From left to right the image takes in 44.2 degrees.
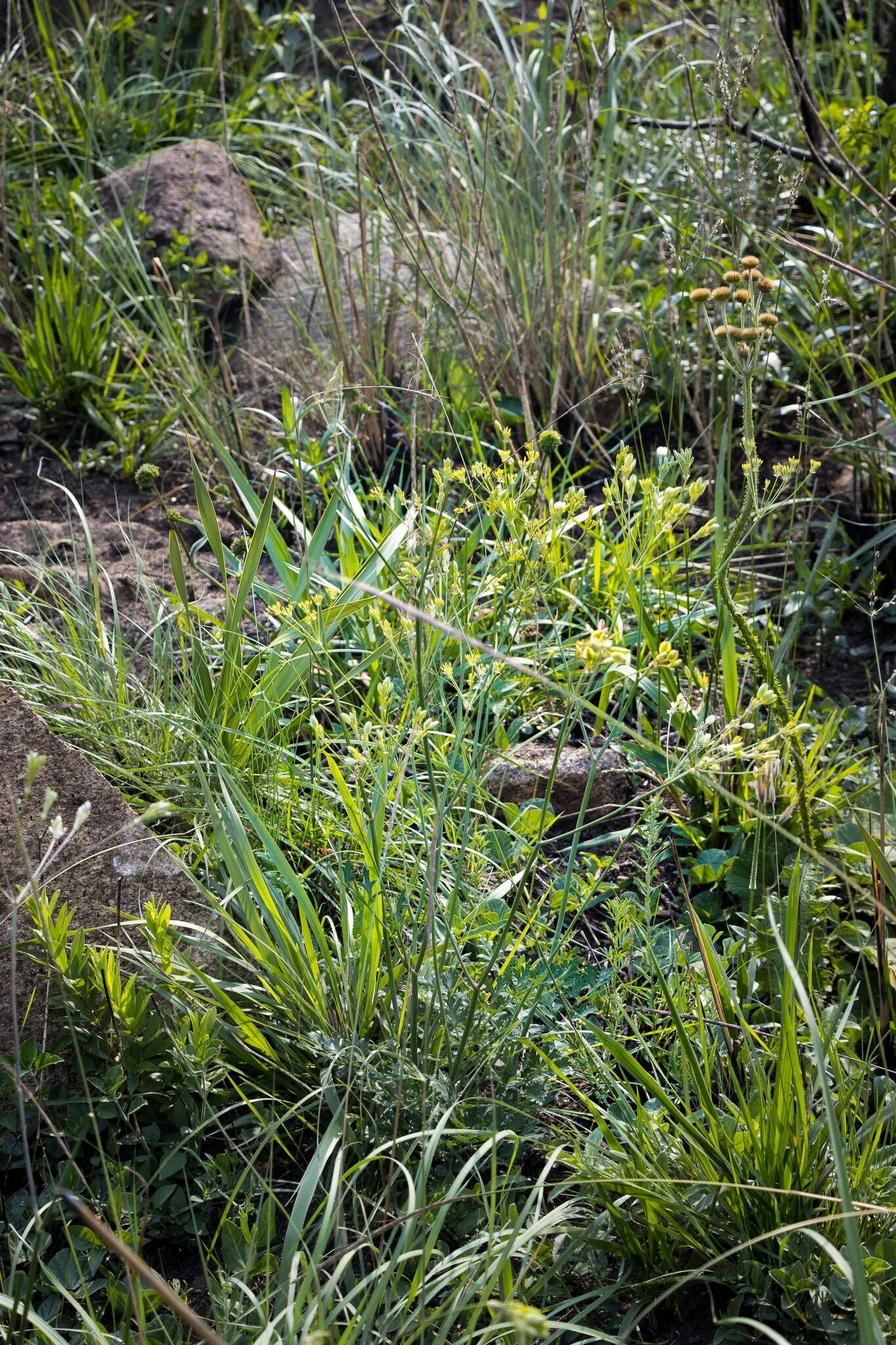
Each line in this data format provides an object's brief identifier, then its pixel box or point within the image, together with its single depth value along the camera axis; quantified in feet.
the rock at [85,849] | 5.31
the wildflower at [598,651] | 4.15
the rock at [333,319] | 9.77
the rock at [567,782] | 6.91
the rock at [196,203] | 11.86
